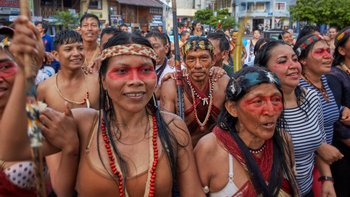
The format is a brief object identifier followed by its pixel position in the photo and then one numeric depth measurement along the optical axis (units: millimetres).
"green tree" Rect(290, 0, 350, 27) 21873
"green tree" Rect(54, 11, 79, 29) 17647
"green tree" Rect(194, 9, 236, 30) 18098
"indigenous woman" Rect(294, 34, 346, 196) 3342
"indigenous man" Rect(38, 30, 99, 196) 3711
